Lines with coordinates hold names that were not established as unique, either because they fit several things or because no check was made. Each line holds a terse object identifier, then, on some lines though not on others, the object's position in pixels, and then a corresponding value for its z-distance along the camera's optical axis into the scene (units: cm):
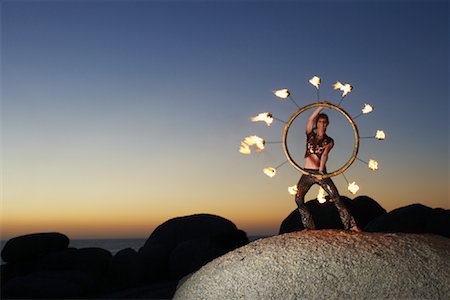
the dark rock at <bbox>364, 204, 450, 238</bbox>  1121
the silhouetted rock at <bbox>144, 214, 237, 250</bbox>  1537
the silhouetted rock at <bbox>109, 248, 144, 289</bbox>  1297
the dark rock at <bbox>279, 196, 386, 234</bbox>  1316
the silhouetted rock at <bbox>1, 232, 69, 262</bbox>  1451
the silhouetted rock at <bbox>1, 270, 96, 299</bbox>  1164
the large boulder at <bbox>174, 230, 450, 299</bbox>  618
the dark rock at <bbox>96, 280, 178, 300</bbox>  1045
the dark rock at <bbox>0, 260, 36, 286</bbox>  1399
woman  730
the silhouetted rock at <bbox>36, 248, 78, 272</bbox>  1362
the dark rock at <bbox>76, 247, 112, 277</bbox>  1345
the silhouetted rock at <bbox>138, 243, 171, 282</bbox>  1304
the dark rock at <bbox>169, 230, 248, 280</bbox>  1251
